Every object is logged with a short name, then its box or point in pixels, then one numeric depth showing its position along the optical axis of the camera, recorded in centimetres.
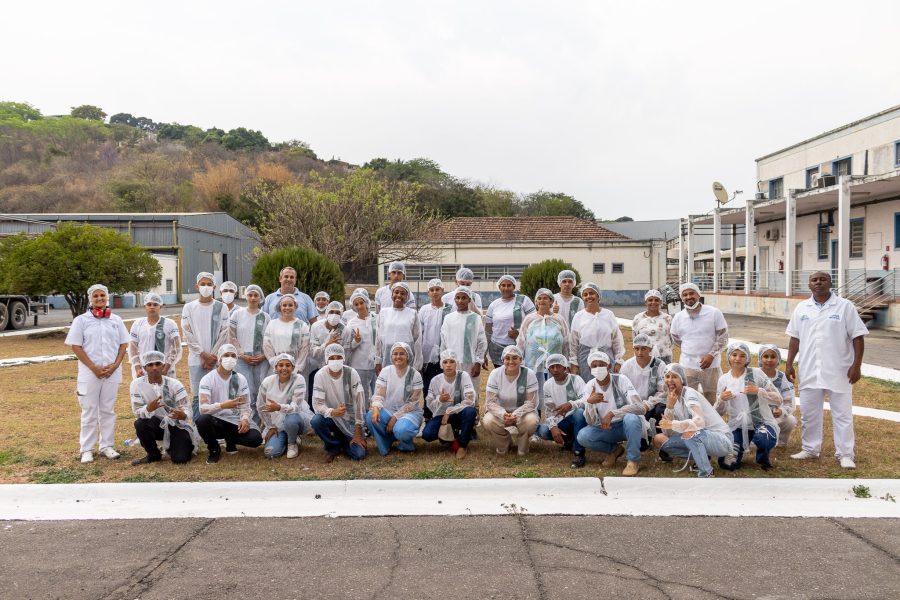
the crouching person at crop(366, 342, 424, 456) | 689
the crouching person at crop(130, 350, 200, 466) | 664
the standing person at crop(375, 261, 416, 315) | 857
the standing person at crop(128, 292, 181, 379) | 738
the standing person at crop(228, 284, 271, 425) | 755
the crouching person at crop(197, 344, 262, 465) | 670
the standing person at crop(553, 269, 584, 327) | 805
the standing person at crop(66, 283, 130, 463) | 696
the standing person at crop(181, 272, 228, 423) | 757
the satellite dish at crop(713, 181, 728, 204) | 2808
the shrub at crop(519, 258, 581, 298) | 2036
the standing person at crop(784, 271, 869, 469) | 653
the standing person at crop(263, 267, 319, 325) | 826
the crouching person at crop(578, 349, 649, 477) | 632
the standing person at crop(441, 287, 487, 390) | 771
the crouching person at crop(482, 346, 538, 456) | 676
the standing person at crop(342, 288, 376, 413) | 774
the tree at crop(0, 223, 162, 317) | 1889
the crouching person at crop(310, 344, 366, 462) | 677
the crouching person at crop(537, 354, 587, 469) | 669
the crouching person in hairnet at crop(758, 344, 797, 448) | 669
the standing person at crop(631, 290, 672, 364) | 771
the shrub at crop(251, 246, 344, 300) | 1712
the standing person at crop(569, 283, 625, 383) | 752
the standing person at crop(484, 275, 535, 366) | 826
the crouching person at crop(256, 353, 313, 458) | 692
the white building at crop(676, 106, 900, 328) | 2041
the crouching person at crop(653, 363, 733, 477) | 610
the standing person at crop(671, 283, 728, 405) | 744
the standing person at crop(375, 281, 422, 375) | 790
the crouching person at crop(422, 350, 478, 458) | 694
